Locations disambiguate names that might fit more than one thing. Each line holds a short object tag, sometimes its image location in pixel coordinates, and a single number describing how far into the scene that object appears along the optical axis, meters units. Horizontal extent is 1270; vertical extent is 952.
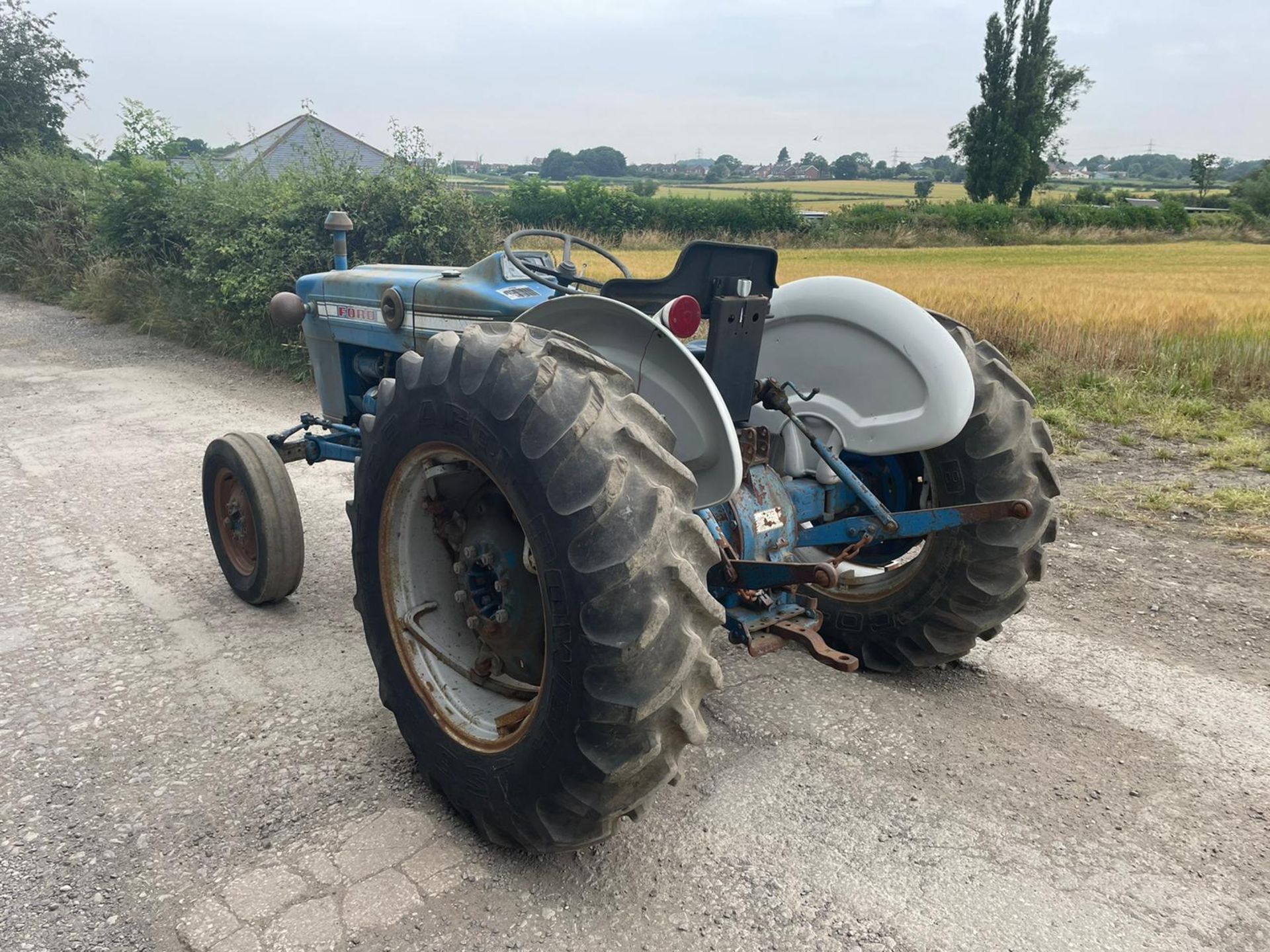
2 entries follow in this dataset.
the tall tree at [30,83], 23.42
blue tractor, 1.92
